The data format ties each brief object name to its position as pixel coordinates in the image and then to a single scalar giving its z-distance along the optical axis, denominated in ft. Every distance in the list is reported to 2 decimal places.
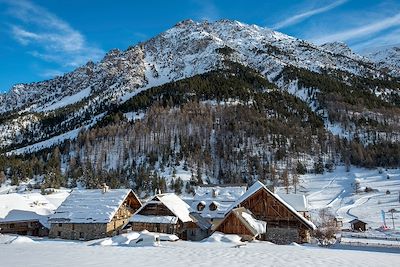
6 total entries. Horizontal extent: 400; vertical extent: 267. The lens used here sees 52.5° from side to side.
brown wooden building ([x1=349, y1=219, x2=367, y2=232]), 220.55
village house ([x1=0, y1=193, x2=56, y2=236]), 181.16
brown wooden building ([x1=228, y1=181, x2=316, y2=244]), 134.62
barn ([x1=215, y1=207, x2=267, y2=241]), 127.24
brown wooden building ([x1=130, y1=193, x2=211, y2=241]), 147.74
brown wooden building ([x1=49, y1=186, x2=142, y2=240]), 160.56
